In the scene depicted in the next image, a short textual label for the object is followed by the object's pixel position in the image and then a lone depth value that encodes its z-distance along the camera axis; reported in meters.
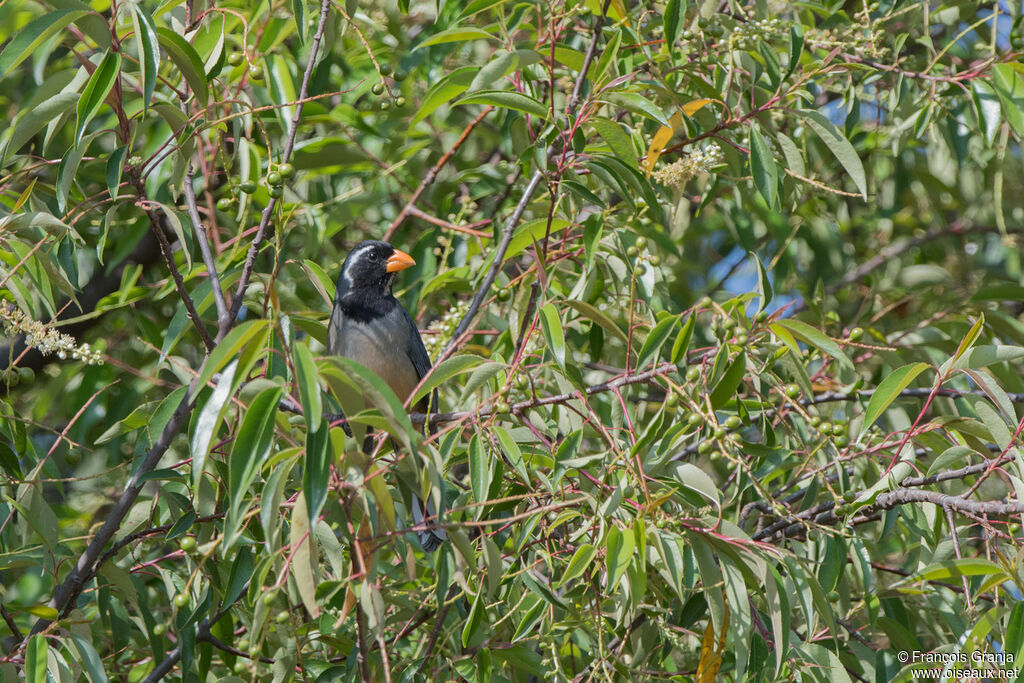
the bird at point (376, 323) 10.12
